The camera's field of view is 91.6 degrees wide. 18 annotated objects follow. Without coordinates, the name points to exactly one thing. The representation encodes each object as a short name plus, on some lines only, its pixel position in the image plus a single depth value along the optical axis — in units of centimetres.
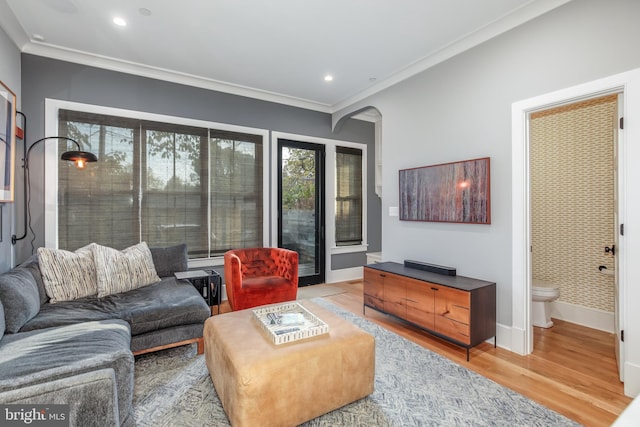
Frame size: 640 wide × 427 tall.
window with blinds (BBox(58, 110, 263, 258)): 330
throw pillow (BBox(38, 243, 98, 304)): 251
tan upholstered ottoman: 157
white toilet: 314
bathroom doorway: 313
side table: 314
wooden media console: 254
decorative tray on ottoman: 184
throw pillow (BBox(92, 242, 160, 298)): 271
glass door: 465
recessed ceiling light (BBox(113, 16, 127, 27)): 263
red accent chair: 324
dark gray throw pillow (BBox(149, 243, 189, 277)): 325
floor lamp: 299
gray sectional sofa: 110
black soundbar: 299
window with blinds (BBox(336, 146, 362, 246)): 517
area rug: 178
